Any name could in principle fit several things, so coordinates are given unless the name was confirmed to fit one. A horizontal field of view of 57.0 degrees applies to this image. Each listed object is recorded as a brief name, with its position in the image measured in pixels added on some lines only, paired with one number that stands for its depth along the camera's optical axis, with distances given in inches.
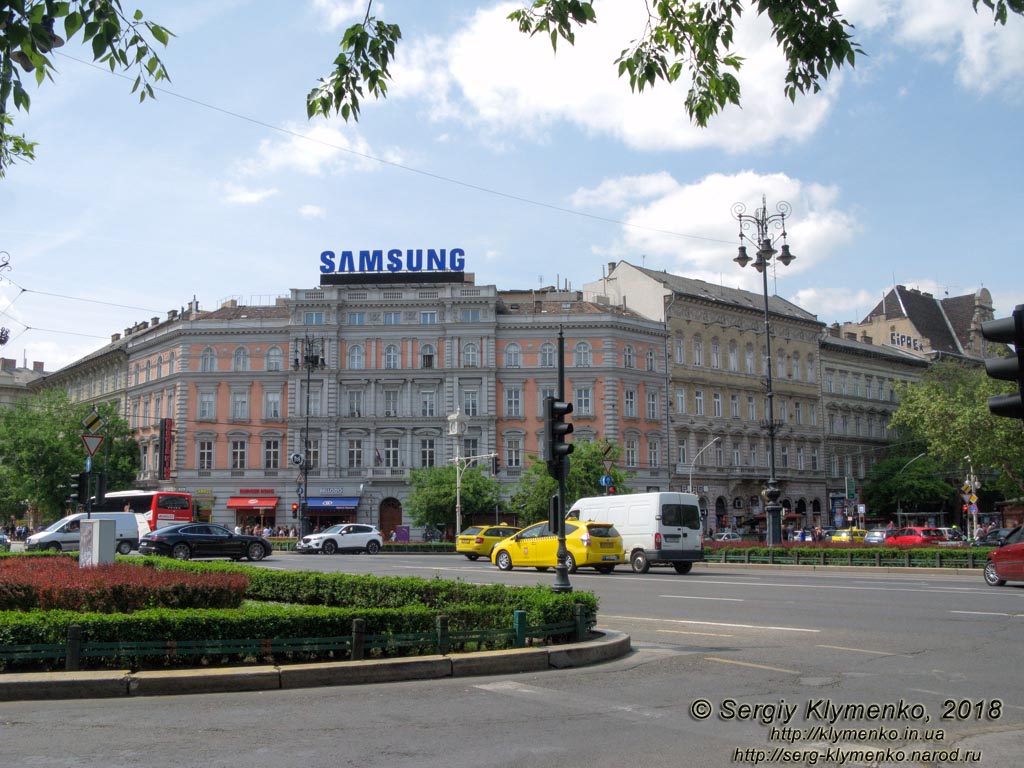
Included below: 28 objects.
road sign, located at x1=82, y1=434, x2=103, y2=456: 951.0
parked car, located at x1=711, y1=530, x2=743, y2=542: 2232.0
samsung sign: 2495.1
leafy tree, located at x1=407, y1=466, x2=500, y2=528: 2149.4
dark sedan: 1337.4
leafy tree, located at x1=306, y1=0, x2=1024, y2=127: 274.2
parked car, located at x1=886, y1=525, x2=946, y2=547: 1798.7
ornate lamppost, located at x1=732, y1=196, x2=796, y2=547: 1358.3
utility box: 707.4
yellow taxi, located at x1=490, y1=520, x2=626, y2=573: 1097.4
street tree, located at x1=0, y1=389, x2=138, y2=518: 2549.2
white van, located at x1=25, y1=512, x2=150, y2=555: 1491.1
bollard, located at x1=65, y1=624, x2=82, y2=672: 382.6
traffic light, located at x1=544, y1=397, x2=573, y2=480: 573.9
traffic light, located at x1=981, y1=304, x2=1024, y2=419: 260.7
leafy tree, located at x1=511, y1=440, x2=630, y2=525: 2080.5
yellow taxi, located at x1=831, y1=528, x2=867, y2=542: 2030.0
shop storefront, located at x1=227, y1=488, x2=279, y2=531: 2405.3
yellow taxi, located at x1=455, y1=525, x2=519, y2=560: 1606.8
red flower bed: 495.2
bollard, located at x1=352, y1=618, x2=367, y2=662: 415.5
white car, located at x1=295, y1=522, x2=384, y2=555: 1776.5
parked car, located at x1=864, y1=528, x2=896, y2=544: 1939.0
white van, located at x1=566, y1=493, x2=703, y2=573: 1124.5
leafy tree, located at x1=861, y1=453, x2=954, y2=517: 2751.0
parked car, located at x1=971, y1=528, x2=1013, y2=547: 1698.5
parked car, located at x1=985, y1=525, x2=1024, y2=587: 862.5
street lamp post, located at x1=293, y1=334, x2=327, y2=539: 2112.7
